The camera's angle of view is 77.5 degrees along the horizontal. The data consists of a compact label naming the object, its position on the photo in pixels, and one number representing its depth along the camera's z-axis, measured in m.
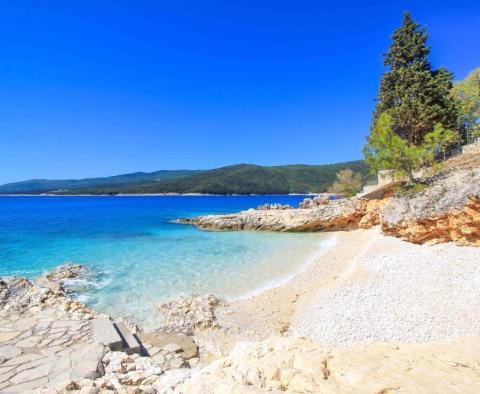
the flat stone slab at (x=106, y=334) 7.37
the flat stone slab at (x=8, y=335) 7.75
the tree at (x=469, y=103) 37.44
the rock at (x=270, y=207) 56.87
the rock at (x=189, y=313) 11.03
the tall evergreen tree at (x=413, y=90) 30.42
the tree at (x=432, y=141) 24.44
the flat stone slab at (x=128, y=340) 7.58
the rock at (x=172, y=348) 8.88
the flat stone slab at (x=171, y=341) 9.18
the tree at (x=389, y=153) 24.50
